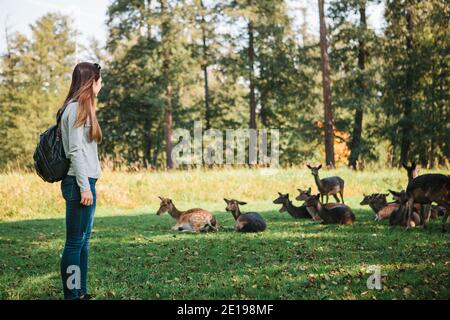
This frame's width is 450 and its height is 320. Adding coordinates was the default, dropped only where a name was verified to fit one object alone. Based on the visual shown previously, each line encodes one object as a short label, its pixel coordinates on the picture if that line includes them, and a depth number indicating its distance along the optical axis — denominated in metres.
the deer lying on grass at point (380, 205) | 11.27
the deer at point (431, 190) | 8.91
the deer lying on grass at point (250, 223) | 9.96
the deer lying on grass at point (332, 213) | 10.74
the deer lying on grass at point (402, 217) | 10.06
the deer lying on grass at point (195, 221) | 10.35
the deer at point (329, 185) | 13.95
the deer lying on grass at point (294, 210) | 12.31
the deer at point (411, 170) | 10.61
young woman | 4.64
